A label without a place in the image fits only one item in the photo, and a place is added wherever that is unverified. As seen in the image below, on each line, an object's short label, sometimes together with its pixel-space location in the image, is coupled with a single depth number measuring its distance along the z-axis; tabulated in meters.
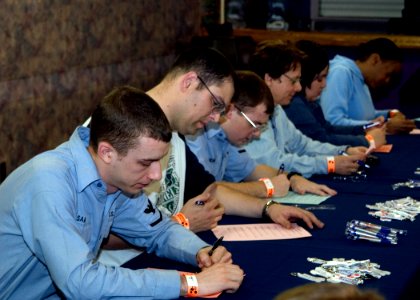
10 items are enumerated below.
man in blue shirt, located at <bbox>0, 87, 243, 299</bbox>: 2.17
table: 2.42
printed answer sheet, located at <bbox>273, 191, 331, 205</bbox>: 3.54
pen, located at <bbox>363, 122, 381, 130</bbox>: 5.29
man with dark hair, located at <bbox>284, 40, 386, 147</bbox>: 4.90
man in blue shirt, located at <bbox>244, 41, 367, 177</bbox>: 4.16
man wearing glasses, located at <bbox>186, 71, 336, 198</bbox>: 3.55
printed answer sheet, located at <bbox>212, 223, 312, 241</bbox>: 2.92
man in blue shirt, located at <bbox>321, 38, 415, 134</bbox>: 5.62
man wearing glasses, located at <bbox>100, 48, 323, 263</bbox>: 3.12
